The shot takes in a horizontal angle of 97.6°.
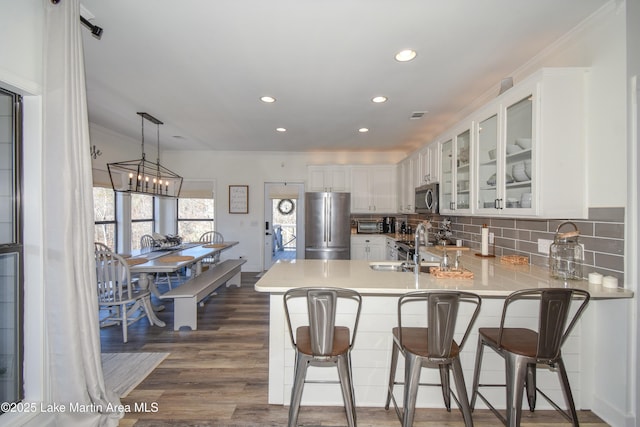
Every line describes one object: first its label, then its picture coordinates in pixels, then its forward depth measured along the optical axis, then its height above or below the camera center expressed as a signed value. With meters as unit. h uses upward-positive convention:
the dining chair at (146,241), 4.83 -0.52
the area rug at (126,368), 2.21 -1.36
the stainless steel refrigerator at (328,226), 5.38 -0.26
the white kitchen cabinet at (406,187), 4.67 +0.46
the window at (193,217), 6.20 -0.10
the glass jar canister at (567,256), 1.91 -0.30
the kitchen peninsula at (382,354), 1.90 -0.98
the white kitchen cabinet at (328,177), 5.76 +0.73
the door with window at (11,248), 1.60 -0.20
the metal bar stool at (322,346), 1.46 -0.77
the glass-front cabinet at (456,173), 2.87 +0.45
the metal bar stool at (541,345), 1.44 -0.77
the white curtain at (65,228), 1.60 -0.09
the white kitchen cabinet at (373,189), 5.70 +0.48
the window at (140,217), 5.26 -0.09
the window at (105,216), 4.45 -0.06
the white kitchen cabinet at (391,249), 4.61 -0.65
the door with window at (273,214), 6.06 +0.01
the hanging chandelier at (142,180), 3.76 +0.48
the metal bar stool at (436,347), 1.43 -0.76
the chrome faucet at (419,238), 2.15 -0.20
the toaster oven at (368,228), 5.64 -0.31
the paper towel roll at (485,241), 2.90 -0.30
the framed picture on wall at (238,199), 6.11 +0.29
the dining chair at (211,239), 5.17 -0.55
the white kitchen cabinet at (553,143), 1.88 +0.48
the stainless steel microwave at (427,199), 3.62 +0.19
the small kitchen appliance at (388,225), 5.84 -0.26
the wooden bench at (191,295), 3.18 -0.97
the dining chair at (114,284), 2.88 -0.76
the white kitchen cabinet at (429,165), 3.64 +0.66
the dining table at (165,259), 3.07 -0.57
